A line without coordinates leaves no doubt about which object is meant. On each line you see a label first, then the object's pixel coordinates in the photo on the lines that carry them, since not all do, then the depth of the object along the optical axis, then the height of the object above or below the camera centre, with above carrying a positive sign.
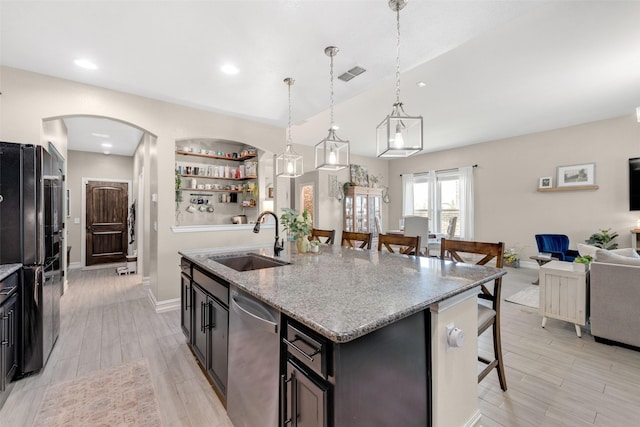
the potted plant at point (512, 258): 6.04 -1.03
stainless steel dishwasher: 1.24 -0.74
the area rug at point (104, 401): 1.74 -1.29
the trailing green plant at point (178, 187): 4.38 +0.42
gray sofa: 2.47 -0.84
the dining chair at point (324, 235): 3.19 -0.26
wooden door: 6.48 -0.19
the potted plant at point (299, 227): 2.44 -0.13
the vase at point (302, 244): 2.45 -0.28
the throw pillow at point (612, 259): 2.52 -0.46
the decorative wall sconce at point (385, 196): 8.59 +0.50
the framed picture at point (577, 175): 5.16 +0.69
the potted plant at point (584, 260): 2.96 -0.53
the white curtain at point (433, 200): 7.49 +0.32
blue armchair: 5.11 -0.60
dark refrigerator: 2.10 -0.15
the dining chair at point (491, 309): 1.83 -0.68
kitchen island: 0.98 -0.50
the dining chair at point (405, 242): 2.38 -0.27
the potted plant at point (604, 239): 4.70 -0.50
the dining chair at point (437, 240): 5.79 -0.61
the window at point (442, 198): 6.82 +0.37
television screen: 4.64 +0.45
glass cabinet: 7.12 +0.11
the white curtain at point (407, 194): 8.07 +0.53
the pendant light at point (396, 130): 1.86 +0.56
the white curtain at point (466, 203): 6.74 +0.21
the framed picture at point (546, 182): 5.64 +0.60
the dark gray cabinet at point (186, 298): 2.41 -0.76
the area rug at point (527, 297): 3.78 -1.25
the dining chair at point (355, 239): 2.97 -0.29
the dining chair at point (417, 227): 5.42 -0.30
